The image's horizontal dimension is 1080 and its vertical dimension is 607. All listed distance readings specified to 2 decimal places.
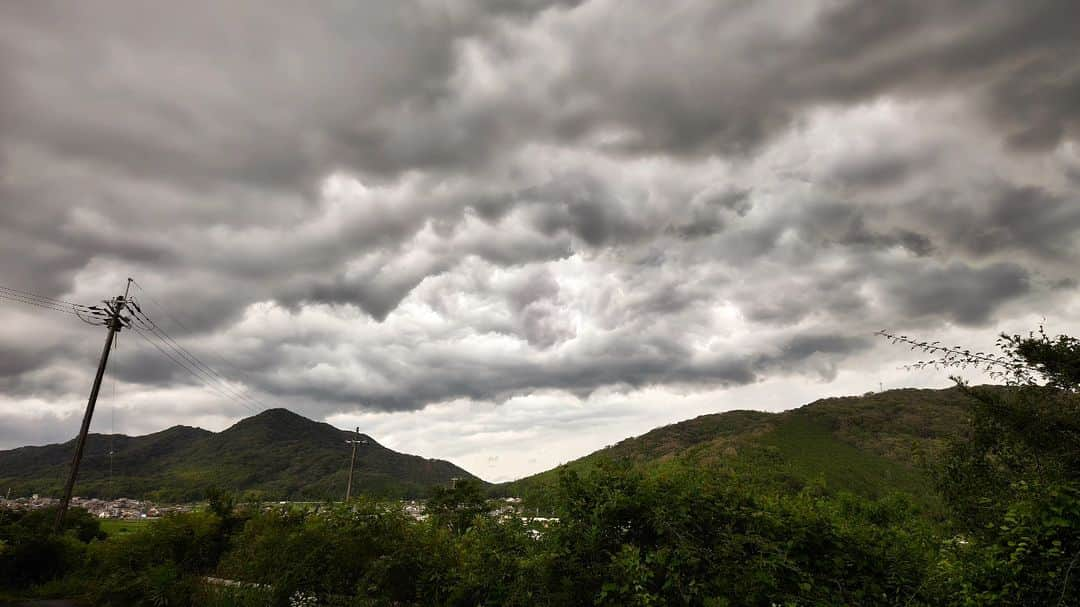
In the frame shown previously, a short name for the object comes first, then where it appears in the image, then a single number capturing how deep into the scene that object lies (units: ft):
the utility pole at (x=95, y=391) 70.03
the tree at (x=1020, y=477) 17.34
